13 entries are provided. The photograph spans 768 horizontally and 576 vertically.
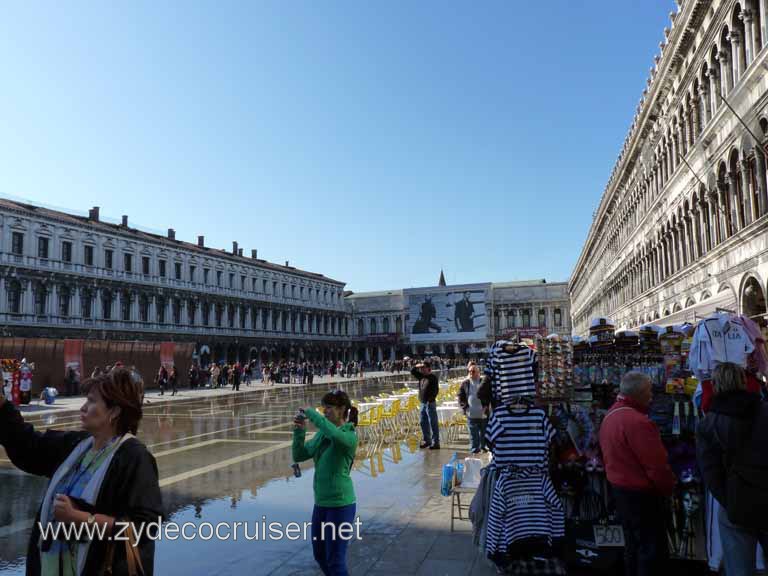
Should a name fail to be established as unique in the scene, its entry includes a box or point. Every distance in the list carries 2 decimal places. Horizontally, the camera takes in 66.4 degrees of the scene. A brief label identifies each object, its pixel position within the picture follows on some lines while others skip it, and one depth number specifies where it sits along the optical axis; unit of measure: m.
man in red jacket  4.02
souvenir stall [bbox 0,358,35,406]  21.06
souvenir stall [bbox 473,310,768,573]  4.91
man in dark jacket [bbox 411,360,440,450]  10.92
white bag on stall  6.18
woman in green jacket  3.99
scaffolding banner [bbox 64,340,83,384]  29.03
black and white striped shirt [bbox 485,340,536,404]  5.22
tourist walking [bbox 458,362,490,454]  10.22
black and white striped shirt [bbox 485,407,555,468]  4.99
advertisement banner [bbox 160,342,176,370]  33.84
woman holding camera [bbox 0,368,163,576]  2.34
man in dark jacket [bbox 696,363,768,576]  3.52
